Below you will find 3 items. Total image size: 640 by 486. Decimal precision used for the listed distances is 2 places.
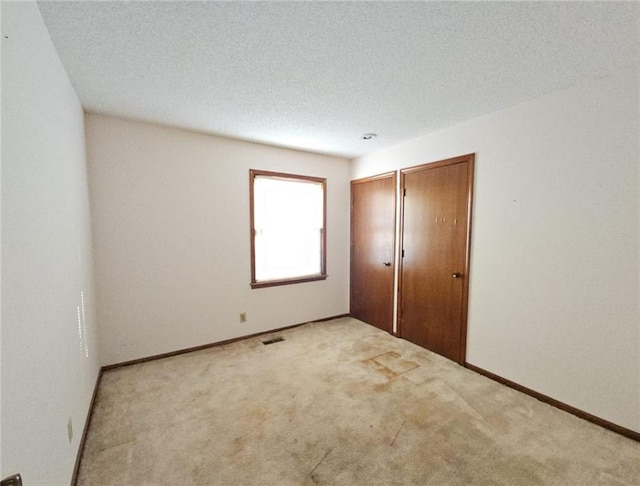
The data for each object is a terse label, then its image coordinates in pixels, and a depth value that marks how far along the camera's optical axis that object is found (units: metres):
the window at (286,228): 3.75
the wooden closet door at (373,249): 3.84
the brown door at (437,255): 2.96
